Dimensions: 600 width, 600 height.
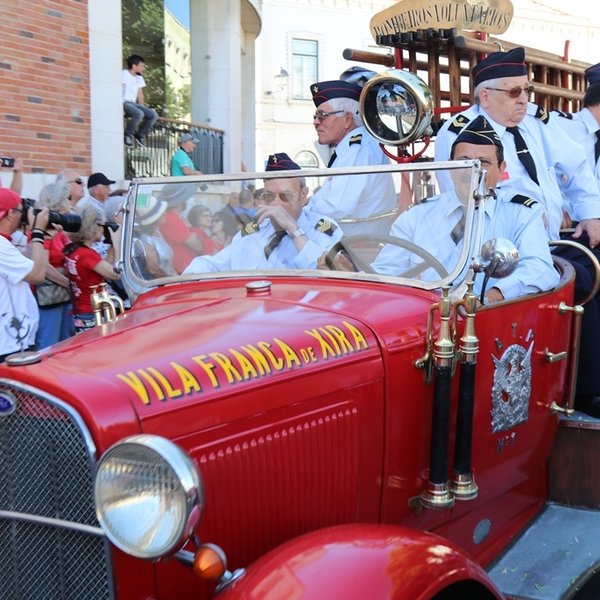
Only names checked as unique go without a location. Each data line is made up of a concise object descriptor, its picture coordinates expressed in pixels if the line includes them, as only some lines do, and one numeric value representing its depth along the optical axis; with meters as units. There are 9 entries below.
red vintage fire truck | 1.81
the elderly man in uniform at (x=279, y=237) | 2.86
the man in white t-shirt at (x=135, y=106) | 9.47
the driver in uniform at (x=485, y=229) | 2.71
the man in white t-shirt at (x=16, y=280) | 4.56
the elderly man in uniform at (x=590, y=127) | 4.60
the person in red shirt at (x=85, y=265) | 5.02
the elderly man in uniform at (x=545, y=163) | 3.54
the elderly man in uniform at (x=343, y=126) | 4.51
